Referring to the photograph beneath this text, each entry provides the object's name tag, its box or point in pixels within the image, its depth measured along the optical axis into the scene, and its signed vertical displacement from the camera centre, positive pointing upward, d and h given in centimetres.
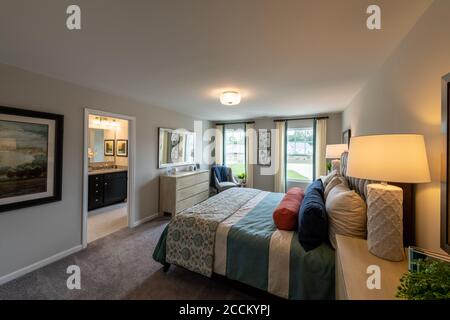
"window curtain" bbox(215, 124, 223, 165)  586 +46
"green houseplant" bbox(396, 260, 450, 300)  64 -43
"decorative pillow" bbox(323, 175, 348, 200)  216 -25
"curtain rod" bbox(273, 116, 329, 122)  456 +106
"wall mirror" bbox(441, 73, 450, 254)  94 -4
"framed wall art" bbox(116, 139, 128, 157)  495 +29
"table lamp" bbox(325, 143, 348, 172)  324 +16
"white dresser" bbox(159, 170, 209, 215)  382 -67
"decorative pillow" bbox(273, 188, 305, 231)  186 -55
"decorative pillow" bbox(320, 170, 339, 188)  257 -24
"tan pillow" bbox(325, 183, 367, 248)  146 -44
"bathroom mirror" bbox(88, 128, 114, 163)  486 +38
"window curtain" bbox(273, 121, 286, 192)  506 +9
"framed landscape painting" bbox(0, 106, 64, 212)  197 +1
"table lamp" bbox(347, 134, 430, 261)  103 -7
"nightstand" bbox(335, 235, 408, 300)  89 -60
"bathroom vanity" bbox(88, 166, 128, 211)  414 -65
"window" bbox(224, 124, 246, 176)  569 +39
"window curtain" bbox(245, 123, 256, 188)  543 +29
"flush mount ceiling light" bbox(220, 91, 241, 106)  265 +88
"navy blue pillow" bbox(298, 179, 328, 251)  159 -55
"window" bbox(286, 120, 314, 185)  488 +23
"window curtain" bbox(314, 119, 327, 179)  458 +36
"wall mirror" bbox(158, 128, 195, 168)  404 +28
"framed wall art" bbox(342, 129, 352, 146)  328 +49
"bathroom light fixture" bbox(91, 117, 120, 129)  472 +91
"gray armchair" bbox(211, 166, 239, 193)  495 -51
